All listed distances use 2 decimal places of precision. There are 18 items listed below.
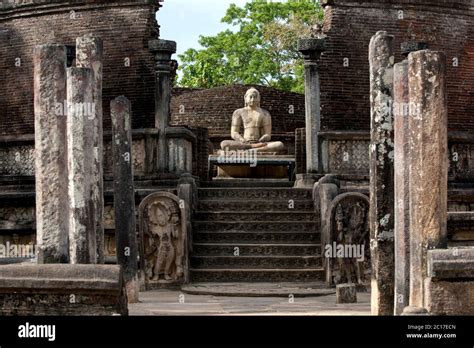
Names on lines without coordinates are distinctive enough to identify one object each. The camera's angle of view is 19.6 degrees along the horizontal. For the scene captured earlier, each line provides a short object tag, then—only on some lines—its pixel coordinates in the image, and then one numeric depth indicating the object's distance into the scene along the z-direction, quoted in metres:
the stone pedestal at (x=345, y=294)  16.36
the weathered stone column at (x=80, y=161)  13.54
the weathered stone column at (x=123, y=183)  16.64
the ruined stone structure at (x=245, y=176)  12.31
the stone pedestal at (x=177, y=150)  21.11
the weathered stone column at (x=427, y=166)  12.16
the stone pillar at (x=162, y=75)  21.58
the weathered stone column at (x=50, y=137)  13.07
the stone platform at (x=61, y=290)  12.13
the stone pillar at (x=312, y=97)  21.66
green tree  45.56
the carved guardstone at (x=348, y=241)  18.36
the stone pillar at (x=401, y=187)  12.77
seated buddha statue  24.66
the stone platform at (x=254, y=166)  23.81
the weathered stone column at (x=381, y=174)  13.36
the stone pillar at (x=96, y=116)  14.01
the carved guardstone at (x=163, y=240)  18.78
